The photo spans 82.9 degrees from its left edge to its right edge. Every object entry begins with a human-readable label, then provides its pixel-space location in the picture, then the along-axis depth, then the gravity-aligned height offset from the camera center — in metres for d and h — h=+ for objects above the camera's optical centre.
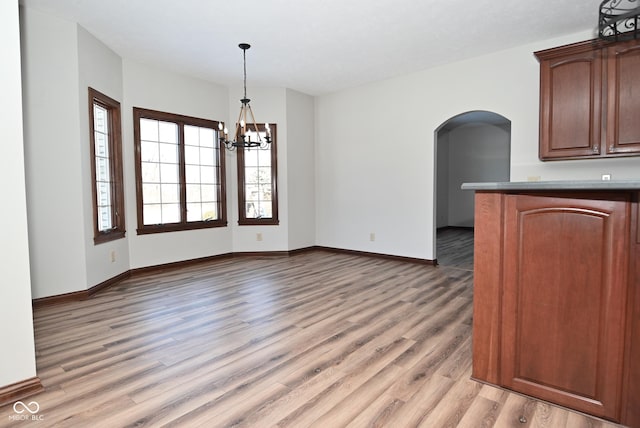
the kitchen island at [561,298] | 1.68 -0.53
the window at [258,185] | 6.25 +0.19
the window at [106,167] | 4.16 +0.38
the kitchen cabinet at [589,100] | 3.36 +0.90
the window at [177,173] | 5.14 +0.38
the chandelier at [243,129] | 4.42 +1.07
